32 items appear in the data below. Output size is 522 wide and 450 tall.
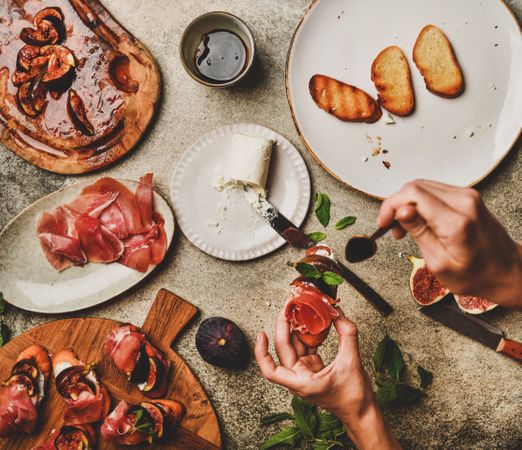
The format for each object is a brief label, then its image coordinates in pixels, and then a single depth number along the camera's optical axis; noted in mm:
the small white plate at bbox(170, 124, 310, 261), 798
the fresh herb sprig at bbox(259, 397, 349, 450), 770
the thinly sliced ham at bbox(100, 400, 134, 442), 770
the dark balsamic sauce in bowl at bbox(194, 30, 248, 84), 808
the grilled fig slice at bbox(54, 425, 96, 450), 783
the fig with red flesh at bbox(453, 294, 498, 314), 768
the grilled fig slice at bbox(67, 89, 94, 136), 807
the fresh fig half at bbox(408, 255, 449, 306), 783
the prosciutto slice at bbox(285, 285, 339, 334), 696
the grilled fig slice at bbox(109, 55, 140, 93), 808
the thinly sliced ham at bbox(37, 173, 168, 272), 800
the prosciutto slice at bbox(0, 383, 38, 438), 775
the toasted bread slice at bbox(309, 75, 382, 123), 778
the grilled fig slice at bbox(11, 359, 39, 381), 794
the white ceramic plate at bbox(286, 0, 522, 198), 766
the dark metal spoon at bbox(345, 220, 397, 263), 789
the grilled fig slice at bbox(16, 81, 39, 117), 808
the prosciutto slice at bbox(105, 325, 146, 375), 775
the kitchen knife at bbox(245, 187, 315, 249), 783
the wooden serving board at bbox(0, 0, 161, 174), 808
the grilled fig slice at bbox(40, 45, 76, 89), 803
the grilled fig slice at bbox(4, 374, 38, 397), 788
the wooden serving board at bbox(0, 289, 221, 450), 795
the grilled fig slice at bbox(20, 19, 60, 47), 807
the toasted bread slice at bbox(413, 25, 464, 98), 765
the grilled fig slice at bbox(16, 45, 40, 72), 807
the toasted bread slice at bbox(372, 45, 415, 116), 774
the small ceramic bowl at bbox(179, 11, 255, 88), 783
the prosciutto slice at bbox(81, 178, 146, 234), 801
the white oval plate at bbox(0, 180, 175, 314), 811
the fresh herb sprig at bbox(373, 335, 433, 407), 777
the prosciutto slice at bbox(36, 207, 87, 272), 801
